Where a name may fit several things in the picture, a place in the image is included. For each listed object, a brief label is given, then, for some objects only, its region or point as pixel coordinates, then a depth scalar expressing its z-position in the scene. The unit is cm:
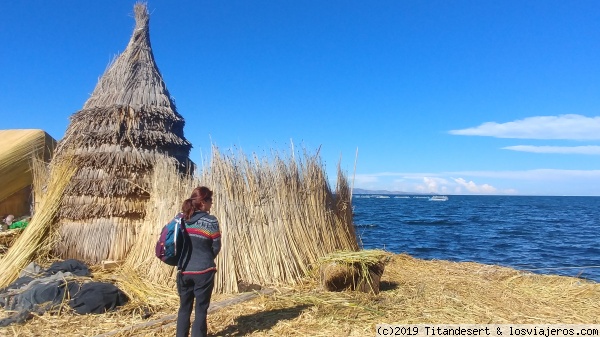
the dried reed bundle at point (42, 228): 682
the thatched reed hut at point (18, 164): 1020
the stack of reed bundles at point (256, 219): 627
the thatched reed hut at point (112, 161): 763
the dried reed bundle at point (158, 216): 662
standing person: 416
